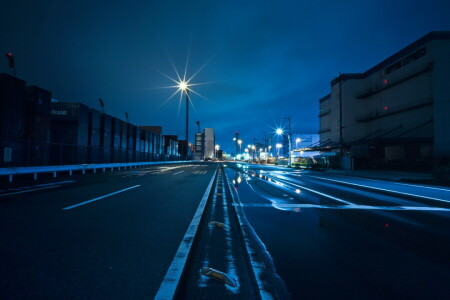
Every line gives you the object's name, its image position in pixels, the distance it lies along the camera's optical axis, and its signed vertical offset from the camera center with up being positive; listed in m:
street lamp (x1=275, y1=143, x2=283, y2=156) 97.50 +5.58
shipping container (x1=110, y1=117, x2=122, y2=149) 25.95 +3.00
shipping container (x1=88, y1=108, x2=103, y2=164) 20.72 +1.89
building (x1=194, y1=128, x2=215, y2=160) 144.25 +9.68
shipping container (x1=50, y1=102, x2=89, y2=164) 18.00 +2.40
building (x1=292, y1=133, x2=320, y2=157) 69.50 +6.10
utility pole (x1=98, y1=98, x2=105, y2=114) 25.32 +6.49
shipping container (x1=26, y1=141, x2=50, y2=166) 13.83 +0.12
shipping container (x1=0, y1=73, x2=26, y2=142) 12.33 +2.92
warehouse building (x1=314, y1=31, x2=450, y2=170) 26.62 +8.86
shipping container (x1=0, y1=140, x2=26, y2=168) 12.02 +0.09
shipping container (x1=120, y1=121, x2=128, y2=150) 28.42 +2.83
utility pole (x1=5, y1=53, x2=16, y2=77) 14.01 +6.53
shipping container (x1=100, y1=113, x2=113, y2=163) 23.08 +2.02
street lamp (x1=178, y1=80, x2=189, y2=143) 43.93 +14.89
